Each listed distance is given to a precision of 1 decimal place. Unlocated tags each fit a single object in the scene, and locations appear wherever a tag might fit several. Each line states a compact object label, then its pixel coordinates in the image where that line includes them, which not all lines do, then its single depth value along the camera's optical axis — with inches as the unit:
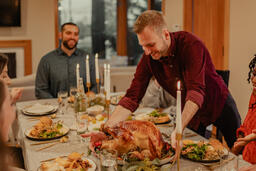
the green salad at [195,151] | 57.7
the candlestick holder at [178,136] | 40.6
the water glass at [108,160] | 49.3
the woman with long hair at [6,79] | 77.9
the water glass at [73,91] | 98.2
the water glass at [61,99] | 96.3
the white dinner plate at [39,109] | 95.2
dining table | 54.6
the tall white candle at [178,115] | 40.0
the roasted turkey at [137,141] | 53.9
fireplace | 227.8
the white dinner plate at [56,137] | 71.1
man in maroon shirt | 72.0
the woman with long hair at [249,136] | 64.4
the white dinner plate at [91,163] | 54.2
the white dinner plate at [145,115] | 84.6
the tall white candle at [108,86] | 64.9
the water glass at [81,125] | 72.3
